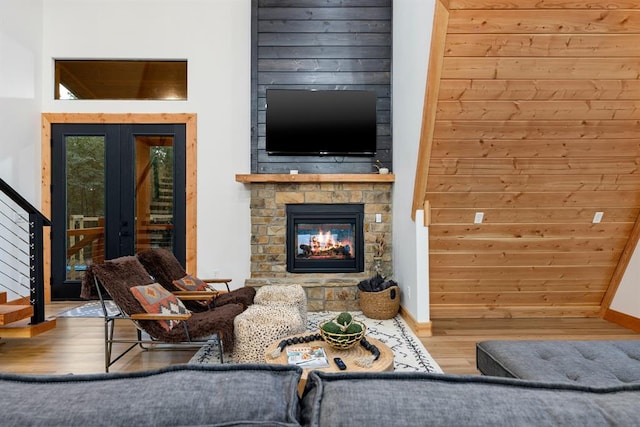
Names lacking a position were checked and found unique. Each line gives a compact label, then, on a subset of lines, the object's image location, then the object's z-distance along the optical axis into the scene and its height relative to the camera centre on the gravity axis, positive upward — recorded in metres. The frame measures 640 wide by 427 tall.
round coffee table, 2.03 -0.78
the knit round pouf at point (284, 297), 3.48 -0.74
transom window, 5.17 +1.81
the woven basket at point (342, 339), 2.21 -0.70
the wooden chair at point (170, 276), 3.60 -0.56
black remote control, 2.01 -0.77
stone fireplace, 4.89 -0.02
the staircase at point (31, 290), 3.35 -0.71
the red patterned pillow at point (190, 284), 3.60 -0.64
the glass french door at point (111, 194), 5.10 +0.29
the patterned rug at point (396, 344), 3.02 -1.13
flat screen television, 4.90 +1.18
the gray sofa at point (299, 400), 0.64 -0.32
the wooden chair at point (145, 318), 2.76 -0.74
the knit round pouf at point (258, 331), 2.77 -0.82
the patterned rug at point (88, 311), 4.41 -1.10
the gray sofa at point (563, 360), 1.72 -0.69
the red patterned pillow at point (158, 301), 2.84 -0.64
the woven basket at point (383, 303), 4.26 -0.95
